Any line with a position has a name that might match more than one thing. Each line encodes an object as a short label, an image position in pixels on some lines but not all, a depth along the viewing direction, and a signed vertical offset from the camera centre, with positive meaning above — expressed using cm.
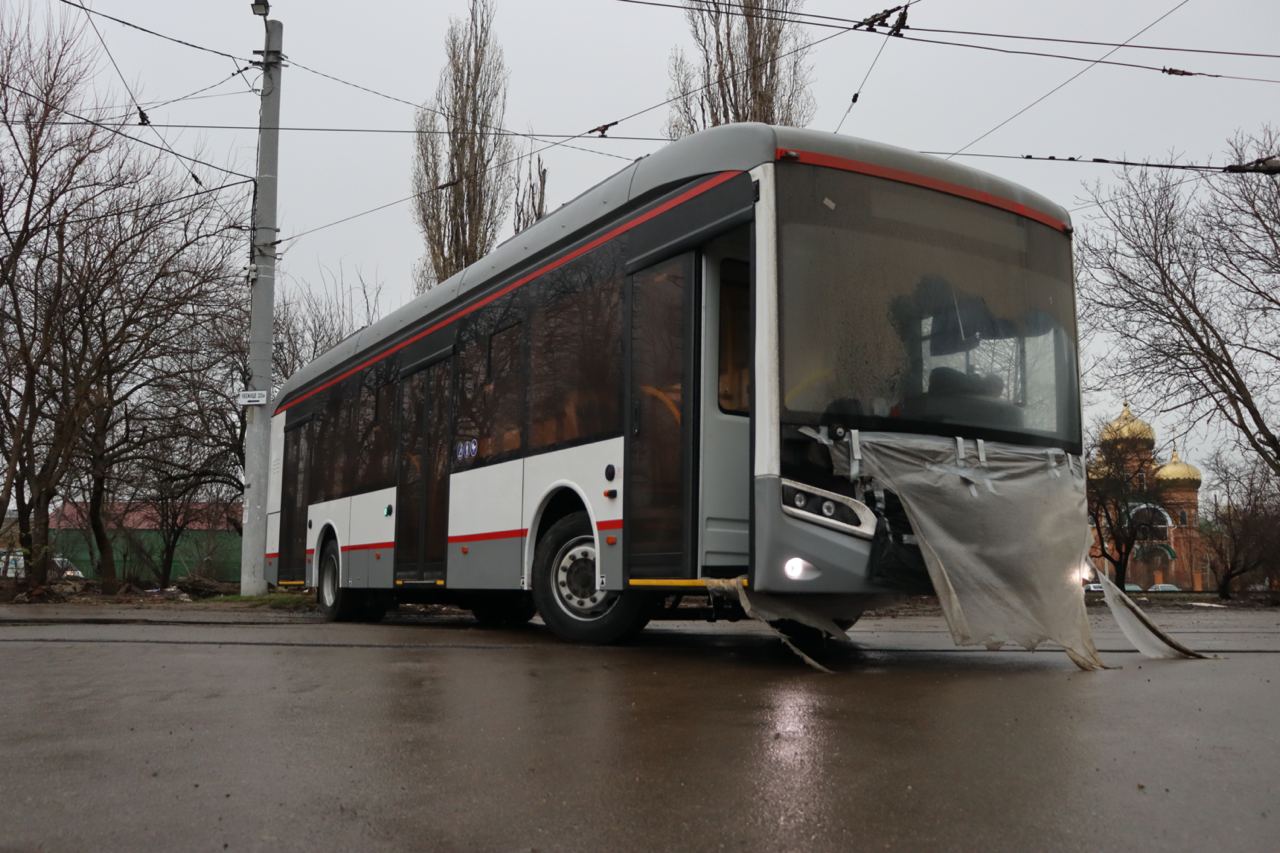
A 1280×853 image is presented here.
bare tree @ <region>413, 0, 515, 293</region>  2891 +944
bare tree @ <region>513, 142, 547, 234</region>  2920 +872
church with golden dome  4775 +327
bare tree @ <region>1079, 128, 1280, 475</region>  2820 +617
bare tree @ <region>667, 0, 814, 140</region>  2509 +1028
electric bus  694 +128
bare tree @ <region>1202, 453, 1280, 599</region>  4478 +186
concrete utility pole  1797 +357
